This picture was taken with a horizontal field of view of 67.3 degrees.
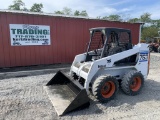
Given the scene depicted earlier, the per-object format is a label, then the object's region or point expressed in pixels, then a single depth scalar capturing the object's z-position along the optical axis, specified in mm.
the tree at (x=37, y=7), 39645
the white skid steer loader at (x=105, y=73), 3167
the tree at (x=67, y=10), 41966
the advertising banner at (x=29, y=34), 6202
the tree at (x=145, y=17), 41267
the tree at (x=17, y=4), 37469
